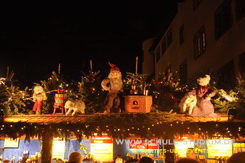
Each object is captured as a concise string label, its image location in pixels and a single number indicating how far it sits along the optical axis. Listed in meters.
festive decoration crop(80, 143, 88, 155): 12.02
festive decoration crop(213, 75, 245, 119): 10.59
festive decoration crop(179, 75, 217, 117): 10.90
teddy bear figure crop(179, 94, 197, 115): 11.02
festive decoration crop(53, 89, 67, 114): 11.89
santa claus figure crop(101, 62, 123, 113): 11.72
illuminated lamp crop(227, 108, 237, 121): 9.79
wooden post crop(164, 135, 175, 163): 10.77
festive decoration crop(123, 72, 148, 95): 13.12
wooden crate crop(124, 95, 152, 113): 11.23
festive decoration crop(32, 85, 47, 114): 12.13
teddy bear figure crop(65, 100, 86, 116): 11.40
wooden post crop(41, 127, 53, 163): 9.87
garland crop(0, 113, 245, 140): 9.34
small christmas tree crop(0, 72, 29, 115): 12.15
